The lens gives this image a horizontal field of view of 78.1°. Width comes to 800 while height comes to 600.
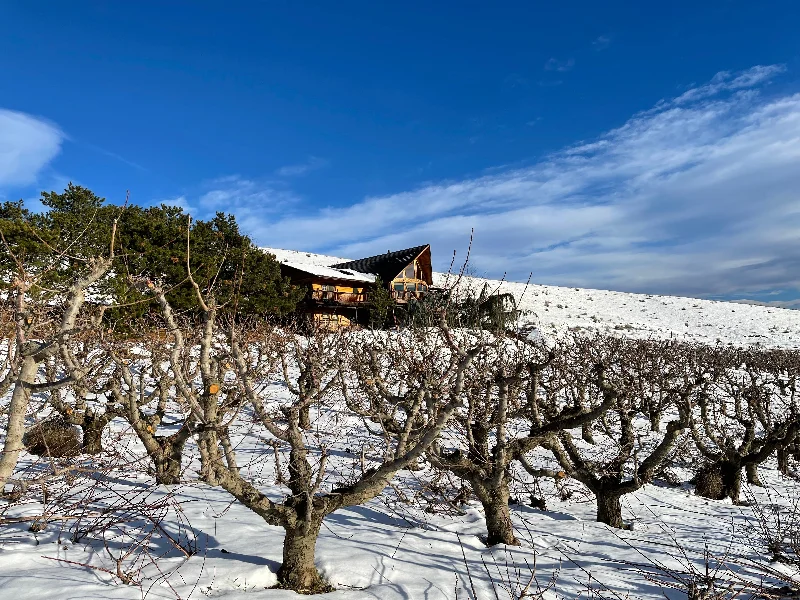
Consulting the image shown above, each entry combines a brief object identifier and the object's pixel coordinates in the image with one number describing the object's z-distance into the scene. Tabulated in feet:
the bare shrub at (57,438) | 31.68
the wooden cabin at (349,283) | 107.04
